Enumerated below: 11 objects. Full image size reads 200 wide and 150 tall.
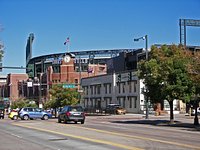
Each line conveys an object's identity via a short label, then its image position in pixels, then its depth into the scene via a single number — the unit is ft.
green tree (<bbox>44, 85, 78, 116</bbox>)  213.25
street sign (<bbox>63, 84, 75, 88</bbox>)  214.83
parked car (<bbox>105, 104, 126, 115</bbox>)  226.38
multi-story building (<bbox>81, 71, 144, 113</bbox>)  239.09
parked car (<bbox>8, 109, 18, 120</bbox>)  191.31
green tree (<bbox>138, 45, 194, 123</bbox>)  119.75
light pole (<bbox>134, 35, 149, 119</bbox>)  160.46
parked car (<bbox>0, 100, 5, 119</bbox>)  215.24
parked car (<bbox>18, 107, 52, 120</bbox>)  173.78
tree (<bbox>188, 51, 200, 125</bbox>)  98.12
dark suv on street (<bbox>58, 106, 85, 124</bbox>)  131.23
